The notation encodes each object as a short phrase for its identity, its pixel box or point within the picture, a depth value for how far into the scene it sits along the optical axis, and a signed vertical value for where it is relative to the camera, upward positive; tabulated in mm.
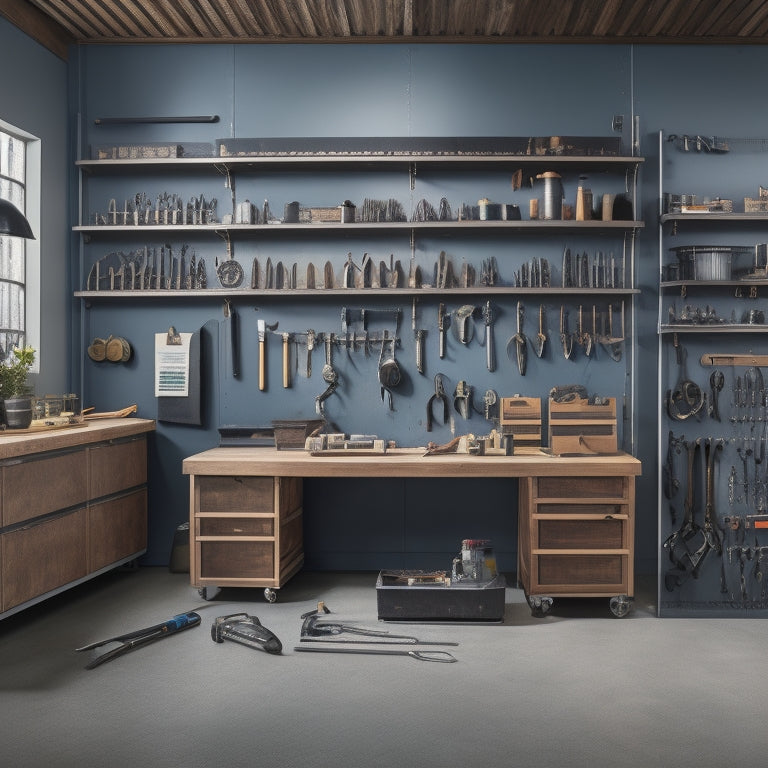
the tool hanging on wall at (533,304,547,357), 5262 +252
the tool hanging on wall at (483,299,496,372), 5273 +268
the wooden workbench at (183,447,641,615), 4445 -775
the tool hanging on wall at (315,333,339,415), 5332 -6
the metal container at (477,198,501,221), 5098 +1060
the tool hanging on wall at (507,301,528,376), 5262 +223
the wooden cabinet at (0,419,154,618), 3920 -739
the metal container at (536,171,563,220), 5062 +1157
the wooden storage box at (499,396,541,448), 5062 -266
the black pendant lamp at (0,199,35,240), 3971 +775
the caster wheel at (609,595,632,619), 4402 -1271
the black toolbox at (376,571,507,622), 4234 -1208
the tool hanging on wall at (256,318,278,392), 5359 +203
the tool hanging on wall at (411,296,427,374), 5305 +236
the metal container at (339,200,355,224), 5125 +1061
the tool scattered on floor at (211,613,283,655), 3805 -1276
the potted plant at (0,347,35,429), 4312 -90
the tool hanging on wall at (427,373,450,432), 5324 -160
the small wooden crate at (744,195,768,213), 4969 +1076
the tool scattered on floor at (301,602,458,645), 3926 -1305
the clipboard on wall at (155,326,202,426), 5398 +13
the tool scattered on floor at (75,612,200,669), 3703 -1292
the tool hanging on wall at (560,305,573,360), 5258 +268
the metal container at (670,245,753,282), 4777 +698
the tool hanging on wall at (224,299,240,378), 5391 +299
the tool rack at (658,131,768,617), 4652 -271
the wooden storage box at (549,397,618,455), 4723 -300
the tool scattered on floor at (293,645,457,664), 3715 -1315
